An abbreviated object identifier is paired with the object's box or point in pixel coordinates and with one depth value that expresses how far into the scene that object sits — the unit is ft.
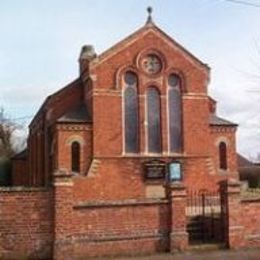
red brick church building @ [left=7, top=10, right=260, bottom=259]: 66.10
